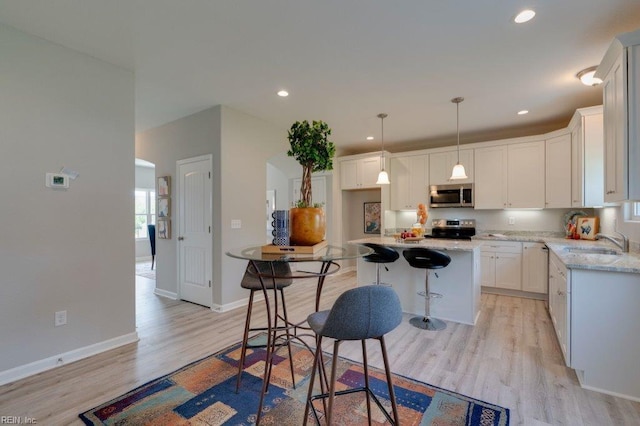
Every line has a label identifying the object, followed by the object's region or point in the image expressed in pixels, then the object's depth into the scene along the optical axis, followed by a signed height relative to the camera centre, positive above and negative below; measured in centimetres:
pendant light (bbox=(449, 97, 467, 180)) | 393 +52
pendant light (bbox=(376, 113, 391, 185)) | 445 +53
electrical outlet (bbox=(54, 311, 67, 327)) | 256 -92
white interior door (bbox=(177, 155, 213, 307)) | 416 -25
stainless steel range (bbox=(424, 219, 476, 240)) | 543 -33
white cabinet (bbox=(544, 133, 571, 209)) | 437 +58
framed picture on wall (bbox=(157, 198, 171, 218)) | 467 +8
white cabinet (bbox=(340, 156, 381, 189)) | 600 +81
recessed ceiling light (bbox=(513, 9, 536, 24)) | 216 +145
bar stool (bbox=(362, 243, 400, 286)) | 346 -51
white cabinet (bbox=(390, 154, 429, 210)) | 570 +60
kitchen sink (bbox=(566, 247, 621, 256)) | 304 -43
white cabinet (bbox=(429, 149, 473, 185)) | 526 +85
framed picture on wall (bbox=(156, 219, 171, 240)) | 467 -25
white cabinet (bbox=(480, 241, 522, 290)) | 452 -83
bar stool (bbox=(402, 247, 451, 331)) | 324 -58
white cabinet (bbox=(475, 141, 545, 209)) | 469 +58
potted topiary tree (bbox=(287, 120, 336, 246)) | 180 +28
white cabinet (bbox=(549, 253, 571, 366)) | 227 -84
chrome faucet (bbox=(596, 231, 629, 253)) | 296 -33
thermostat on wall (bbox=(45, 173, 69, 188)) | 254 +28
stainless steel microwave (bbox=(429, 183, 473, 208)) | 529 +29
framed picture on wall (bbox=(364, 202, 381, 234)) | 657 -15
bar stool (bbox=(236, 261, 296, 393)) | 206 -51
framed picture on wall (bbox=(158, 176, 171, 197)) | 465 +42
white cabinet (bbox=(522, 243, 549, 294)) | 430 -82
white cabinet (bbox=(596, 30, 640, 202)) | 205 +69
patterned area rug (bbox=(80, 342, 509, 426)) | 187 -130
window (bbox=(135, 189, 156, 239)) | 840 +7
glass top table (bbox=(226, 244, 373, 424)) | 156 -25
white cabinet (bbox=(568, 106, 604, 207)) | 359 +70
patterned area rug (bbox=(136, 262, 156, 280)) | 626 -132
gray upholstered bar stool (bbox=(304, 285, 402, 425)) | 140 -50
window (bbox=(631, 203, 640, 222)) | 302 -1
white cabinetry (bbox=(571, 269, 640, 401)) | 207 -86
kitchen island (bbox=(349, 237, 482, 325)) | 344 -86
